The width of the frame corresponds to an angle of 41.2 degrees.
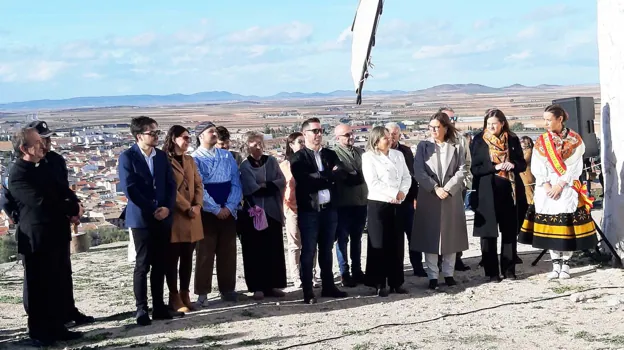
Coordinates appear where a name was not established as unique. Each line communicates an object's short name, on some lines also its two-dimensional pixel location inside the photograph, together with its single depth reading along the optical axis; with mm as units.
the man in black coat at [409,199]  7949
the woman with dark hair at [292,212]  7797
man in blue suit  6293
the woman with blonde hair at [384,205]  7215
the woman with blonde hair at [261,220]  7246
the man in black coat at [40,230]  5918
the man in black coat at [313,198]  7020
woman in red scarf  7488
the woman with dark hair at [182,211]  6734
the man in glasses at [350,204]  7672
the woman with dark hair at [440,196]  7492
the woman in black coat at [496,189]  7621
